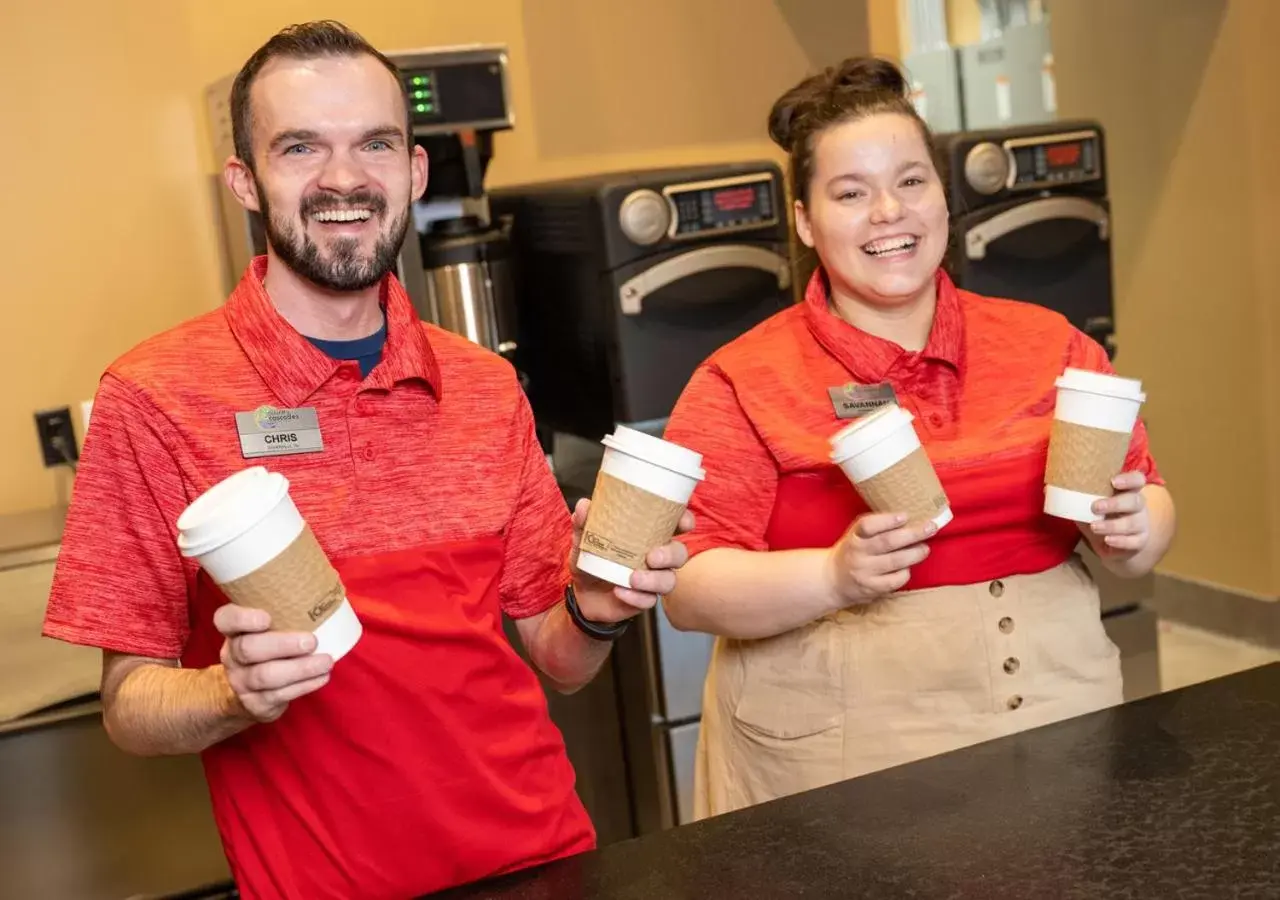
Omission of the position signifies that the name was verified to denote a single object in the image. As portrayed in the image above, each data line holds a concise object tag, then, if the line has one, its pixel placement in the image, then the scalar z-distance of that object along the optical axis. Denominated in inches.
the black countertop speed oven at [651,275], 107.3
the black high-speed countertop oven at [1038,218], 118.8
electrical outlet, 114.3
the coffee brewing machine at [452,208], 107.0
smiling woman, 69.2
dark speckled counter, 42.4
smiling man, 56.2
